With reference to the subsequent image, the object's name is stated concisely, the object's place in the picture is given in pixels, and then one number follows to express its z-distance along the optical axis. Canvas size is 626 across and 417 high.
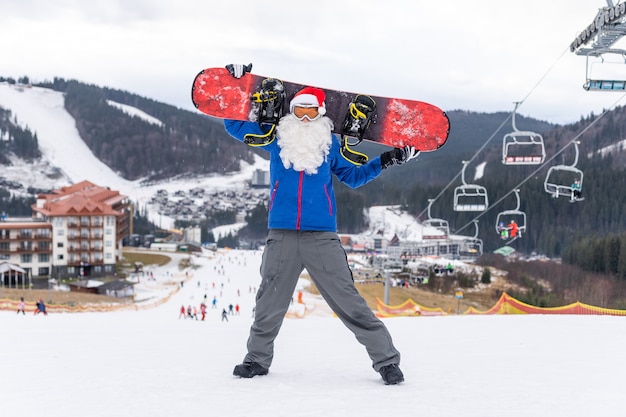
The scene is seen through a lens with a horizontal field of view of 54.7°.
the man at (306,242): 3.26
